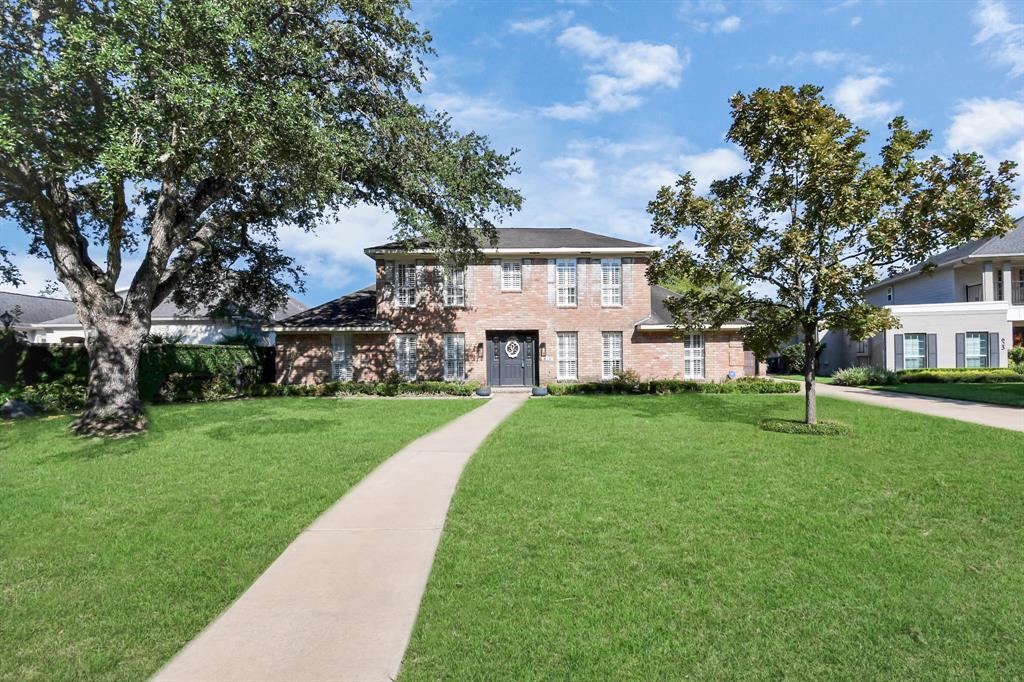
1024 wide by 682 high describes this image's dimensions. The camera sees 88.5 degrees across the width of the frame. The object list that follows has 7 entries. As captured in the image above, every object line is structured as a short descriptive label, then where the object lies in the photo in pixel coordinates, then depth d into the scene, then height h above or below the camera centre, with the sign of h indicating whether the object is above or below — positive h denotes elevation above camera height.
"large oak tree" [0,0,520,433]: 9.22 +4.51
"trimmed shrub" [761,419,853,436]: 10.39 -1.64
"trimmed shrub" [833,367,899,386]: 22.55 -1.30
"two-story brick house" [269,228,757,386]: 21.62 +0.76
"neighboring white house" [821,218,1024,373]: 24.52 +1.39
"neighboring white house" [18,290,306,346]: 28.78 +1.37
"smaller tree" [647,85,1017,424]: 9.71 +2.53
